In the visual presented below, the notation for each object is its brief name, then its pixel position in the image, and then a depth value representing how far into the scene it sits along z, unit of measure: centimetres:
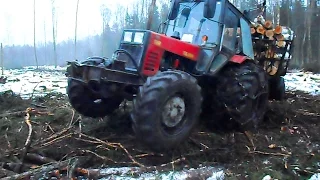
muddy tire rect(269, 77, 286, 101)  634
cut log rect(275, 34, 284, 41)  623
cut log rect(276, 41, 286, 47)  621
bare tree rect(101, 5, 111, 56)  4507
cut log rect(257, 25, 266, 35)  606
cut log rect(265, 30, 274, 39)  614
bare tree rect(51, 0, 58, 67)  3957
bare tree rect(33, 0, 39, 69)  3650
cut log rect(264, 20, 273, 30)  620
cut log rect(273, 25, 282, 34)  625
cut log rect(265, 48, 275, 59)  613
